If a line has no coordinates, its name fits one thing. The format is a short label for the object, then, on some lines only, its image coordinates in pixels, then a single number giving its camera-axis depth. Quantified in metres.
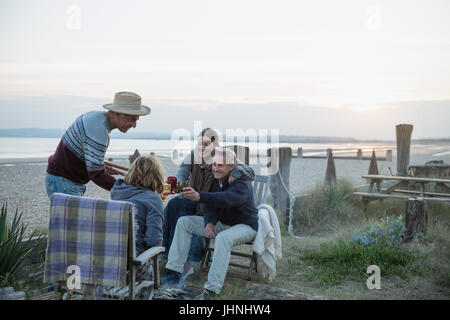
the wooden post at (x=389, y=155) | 23.71
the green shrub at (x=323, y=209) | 7.31
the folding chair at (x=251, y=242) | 4.51
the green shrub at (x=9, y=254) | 3.44
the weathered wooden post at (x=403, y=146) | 9.70
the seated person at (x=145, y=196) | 3.44
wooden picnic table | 7.50
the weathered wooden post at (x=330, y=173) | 8.40
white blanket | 4.19
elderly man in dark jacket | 3.84
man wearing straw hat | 3.78
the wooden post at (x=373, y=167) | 10.25
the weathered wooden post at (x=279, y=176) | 7.22
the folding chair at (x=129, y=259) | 2.79
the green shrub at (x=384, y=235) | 5.23
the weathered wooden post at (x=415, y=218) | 5.37
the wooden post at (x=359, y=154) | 25.48
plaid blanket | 2.80
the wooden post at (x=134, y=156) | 7.88
